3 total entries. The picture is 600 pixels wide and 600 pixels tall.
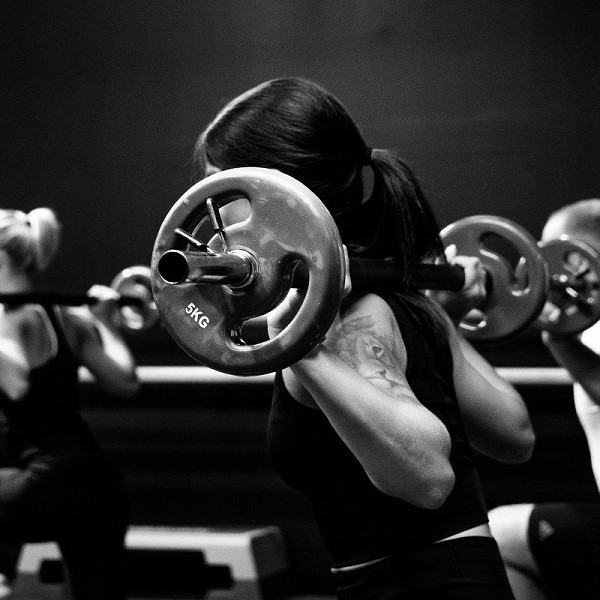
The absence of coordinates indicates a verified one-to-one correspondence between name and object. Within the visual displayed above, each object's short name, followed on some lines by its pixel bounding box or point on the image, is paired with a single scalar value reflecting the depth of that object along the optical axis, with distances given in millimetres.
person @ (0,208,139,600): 2912
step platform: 3820
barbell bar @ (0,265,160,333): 3851
